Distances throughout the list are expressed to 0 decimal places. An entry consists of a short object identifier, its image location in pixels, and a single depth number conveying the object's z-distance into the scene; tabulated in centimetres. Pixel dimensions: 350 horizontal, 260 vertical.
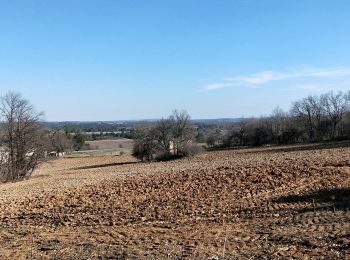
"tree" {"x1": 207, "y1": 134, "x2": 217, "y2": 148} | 9238
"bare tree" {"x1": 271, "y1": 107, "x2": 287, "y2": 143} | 8738
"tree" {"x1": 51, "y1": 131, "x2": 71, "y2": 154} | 10378
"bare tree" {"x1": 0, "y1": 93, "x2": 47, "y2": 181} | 4788
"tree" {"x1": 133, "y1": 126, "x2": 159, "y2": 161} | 6149
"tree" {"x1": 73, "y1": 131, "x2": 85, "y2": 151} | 12575
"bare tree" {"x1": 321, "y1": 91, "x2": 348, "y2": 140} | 9156
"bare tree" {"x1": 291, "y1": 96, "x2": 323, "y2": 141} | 9264
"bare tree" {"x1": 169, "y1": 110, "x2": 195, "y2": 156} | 6118
